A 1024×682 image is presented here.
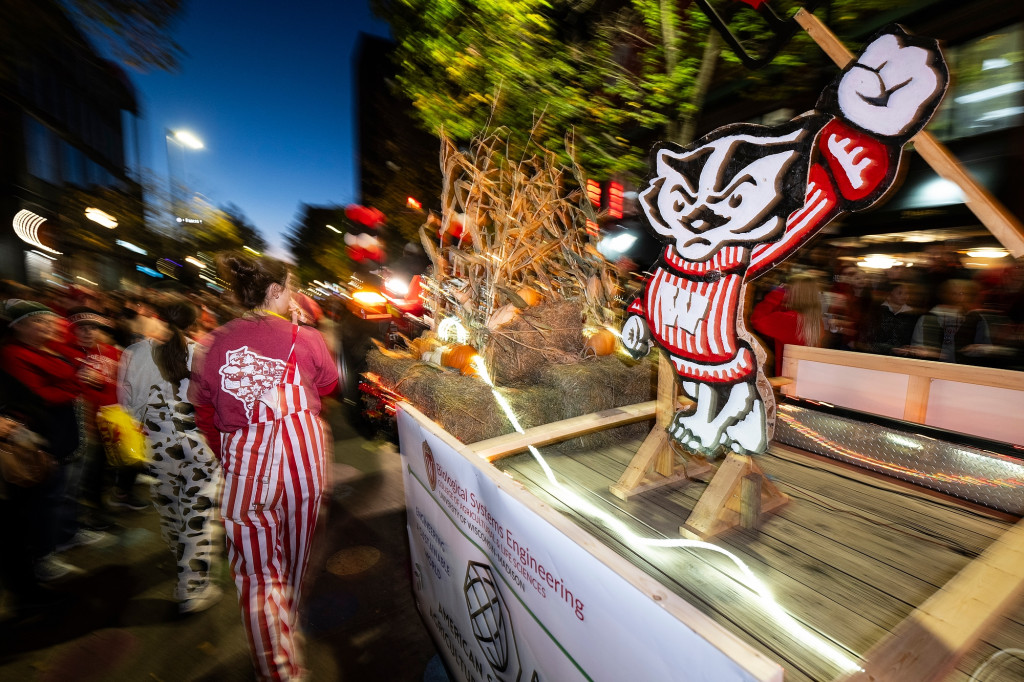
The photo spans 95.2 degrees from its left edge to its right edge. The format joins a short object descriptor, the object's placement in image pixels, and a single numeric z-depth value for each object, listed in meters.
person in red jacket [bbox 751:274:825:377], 6.16
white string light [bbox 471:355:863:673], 1.92
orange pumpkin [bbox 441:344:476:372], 4.76
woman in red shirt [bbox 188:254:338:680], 2.29
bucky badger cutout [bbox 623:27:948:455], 2.03
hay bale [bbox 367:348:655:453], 3.84
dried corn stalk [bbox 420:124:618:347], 5.14
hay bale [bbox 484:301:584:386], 4.72
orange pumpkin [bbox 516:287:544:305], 5.35
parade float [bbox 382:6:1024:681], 1.59
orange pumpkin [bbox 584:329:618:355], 5.20
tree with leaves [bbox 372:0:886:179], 6.16
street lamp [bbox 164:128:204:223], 19.08
